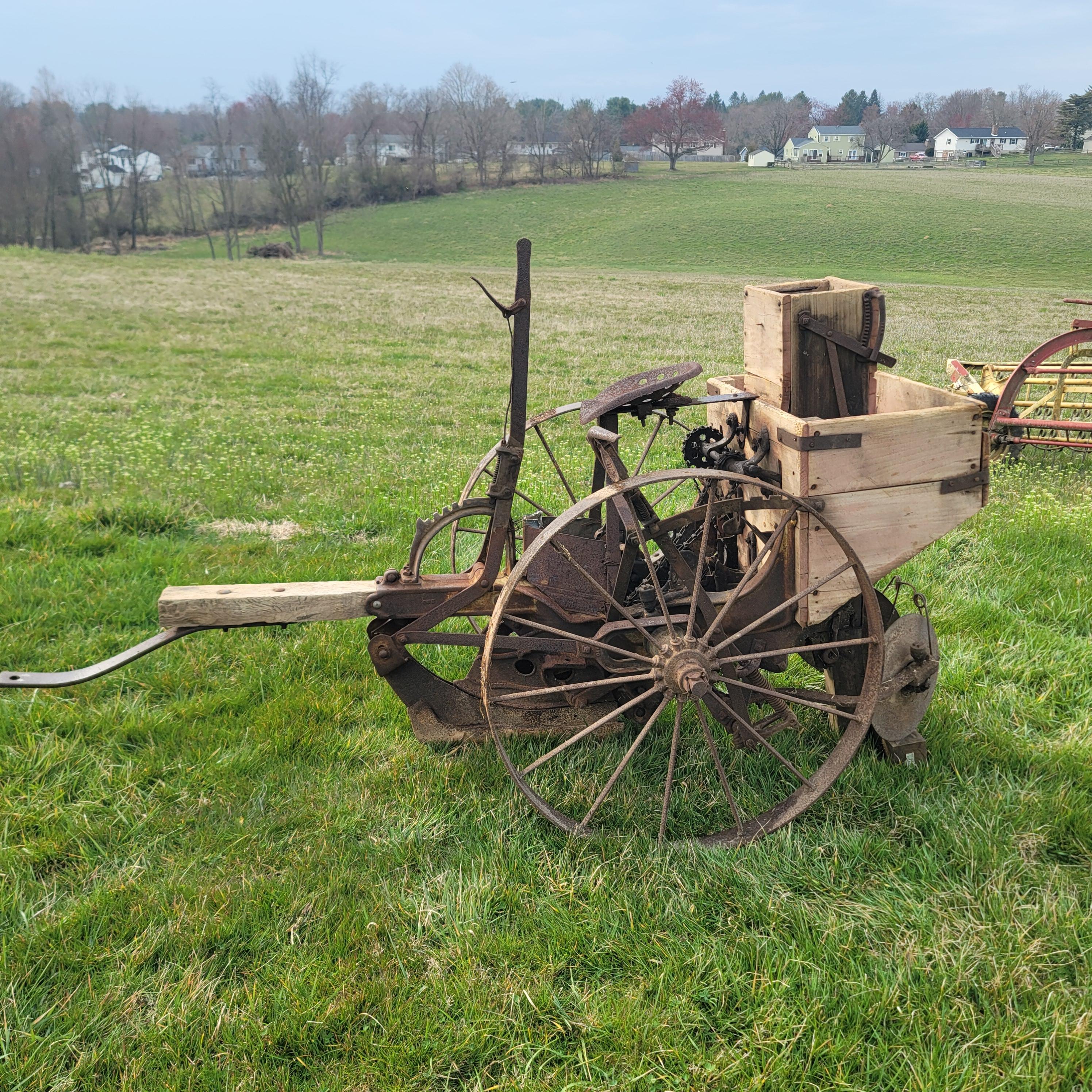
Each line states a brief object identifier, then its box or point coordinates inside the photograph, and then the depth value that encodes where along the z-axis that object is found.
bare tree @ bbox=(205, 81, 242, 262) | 58.93
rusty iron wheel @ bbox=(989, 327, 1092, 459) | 7.69
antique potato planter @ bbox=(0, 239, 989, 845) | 3.15
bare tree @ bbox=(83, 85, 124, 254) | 60.78
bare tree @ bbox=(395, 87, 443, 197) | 72.56
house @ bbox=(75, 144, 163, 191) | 64.94
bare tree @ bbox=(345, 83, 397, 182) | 71.69
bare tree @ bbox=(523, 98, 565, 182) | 78.00
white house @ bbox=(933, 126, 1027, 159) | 102.38
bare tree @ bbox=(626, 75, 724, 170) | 85.06
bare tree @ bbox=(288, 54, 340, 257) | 59.12
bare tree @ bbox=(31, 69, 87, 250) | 58.91
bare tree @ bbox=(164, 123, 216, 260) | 66.38
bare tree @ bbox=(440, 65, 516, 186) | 75.12
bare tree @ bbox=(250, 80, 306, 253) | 60.44
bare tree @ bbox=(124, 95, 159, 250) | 60.59
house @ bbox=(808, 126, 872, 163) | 116.69
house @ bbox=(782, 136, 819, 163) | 120.12
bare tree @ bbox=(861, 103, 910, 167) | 106.94
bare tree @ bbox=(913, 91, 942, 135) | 116.62
